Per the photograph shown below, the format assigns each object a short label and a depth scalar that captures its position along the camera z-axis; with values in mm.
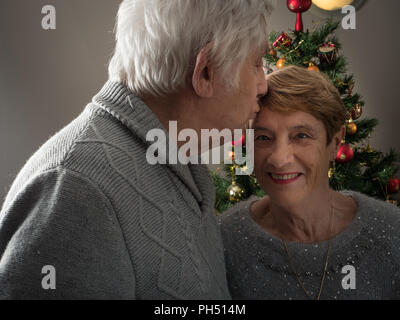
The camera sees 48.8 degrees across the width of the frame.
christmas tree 2051
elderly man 766
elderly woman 1245
